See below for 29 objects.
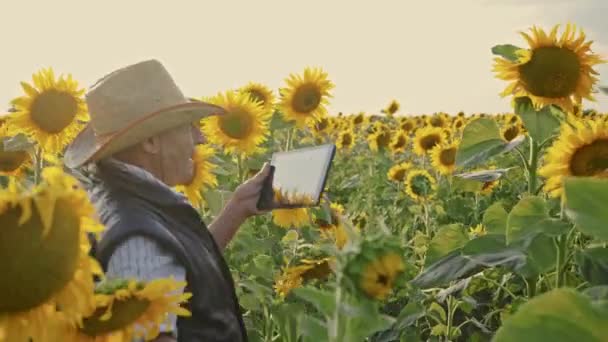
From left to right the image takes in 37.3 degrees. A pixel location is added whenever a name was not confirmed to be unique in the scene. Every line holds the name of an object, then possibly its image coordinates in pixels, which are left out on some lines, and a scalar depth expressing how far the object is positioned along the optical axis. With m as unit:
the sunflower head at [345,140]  9.88
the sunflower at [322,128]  9.92
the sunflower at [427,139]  7.36
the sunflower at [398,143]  8.62
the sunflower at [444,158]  6.20
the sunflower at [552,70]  2.66
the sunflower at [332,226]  3.00
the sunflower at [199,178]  3.61
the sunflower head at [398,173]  6.83
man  2.02
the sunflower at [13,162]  4.38
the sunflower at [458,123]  10.86
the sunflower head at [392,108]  12.27
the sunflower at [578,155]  2.05
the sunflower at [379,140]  9.17
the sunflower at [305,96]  5.01
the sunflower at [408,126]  10.34
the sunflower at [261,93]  4.94
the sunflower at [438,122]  9.54
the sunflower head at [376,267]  1.00
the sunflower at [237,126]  4.29
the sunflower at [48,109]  4.02
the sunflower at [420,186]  5.60
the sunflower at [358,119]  12.14
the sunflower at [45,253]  0.99
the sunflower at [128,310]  1.21
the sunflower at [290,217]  3.87
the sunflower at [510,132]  5.75
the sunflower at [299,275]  2.53
